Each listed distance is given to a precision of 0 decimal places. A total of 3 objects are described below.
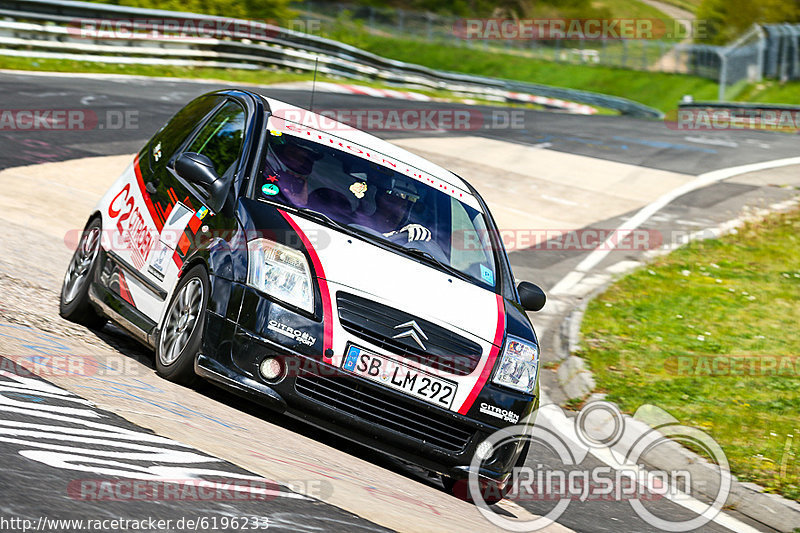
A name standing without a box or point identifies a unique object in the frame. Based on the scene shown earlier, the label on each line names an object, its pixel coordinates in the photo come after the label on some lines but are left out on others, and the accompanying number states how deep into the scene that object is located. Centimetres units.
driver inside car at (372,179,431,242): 1274
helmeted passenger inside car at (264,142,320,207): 1258
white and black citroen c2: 1086
